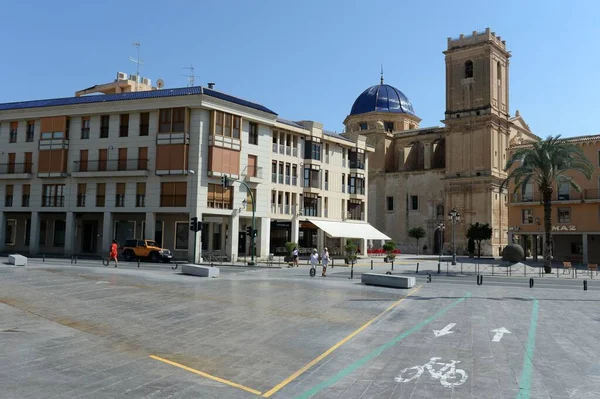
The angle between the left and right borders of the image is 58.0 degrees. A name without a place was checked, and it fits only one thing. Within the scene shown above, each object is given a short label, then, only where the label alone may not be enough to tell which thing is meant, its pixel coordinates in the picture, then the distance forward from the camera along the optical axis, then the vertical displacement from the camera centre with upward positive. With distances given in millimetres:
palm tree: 41062 +6210
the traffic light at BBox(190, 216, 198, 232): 36991 +890
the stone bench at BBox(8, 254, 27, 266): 30391 -1430
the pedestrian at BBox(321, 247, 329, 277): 31147 -1131
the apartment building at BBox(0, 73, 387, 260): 42969 +5449
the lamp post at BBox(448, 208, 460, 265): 48659 +2672
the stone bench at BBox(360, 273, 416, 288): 24875 -1805
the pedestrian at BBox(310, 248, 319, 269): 31625 -1089
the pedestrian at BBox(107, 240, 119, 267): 32488 -876
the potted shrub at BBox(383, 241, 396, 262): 55050 -528
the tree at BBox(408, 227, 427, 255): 76375 +1325
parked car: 40531 -1098
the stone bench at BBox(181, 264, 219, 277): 27453 -1671
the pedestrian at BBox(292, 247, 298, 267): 41625 -1316
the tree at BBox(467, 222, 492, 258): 66188 +1308
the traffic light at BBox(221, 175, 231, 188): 37028 +3942
